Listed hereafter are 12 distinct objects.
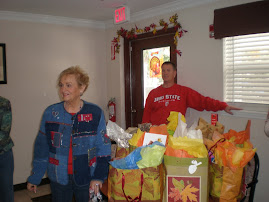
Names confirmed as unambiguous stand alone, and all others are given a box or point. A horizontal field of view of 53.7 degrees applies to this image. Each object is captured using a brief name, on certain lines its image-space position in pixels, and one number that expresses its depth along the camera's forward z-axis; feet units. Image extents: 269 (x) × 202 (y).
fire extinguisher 14.37
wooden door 13.43
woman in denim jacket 5.33
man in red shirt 9.96
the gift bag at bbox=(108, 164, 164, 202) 4.17
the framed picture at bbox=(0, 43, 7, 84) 11.86
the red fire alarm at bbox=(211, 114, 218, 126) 9.89
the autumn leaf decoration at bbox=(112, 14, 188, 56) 10.79
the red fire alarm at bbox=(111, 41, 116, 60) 14.23
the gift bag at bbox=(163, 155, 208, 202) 4.11
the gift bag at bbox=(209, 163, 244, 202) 4.29
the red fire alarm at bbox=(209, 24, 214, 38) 9.67
